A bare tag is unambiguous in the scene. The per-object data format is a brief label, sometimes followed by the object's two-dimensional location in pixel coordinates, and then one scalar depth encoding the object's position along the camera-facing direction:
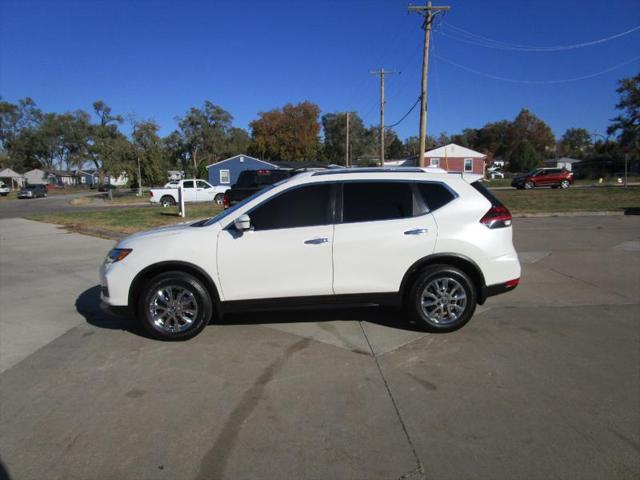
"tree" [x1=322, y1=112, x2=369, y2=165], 97.00
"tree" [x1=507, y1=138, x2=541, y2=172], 84.25
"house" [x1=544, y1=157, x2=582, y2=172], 88.22
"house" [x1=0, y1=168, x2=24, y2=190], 81.50
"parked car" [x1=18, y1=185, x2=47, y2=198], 53.44
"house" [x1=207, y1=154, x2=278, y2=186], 51.00
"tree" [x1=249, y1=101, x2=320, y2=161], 82.44
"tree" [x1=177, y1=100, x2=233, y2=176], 86.06
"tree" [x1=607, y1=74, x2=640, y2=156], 60.56
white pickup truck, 29.12
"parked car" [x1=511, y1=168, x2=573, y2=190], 37.56
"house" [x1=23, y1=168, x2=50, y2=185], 92.31
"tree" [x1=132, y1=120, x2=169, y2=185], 45.41
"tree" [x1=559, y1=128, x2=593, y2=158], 135.12
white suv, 4.73
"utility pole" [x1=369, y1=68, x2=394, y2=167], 37.25
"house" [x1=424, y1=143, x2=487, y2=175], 64.44
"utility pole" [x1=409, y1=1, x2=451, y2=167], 24.09
